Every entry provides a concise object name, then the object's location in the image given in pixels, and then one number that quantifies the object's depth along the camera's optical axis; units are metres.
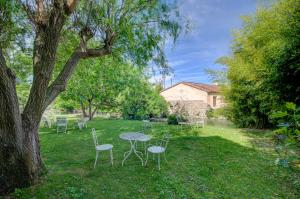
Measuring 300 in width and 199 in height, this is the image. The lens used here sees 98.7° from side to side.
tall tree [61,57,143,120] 8.58
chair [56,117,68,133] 5.98
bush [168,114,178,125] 7.93
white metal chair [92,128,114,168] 2.95
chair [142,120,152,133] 5.70
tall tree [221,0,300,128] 3.83
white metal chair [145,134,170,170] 2.90
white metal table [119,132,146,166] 3.02
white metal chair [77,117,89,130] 6.64
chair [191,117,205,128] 6.99
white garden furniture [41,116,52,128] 7.47
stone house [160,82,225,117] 11.81
